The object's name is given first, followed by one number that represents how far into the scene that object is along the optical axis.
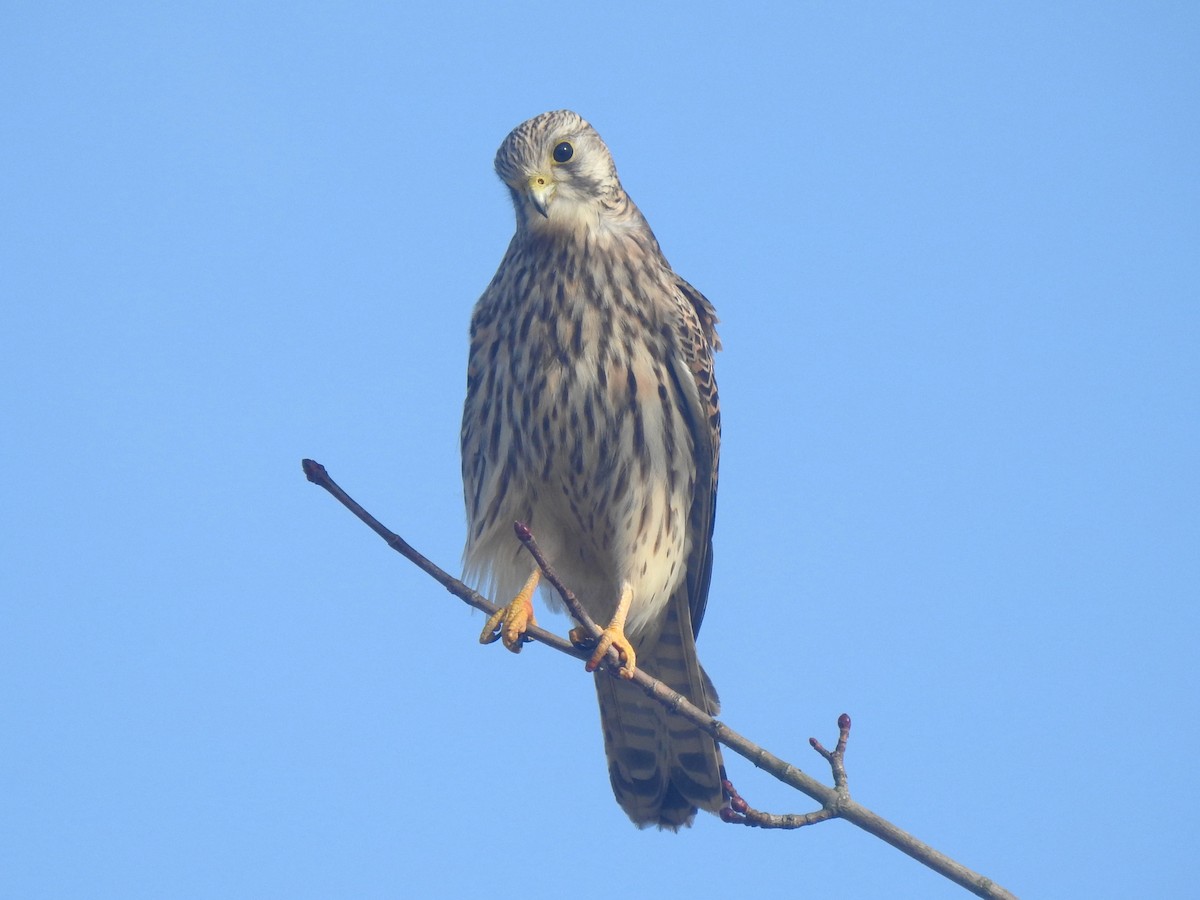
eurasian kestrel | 9.97
